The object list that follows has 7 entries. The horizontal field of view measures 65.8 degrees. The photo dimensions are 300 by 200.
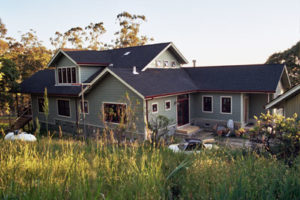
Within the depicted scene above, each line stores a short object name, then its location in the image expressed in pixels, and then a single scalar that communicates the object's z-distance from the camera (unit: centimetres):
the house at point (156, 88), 1538
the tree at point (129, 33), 3822
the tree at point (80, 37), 3997
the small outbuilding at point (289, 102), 898
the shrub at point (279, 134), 531
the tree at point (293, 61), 2358
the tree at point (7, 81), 1838
